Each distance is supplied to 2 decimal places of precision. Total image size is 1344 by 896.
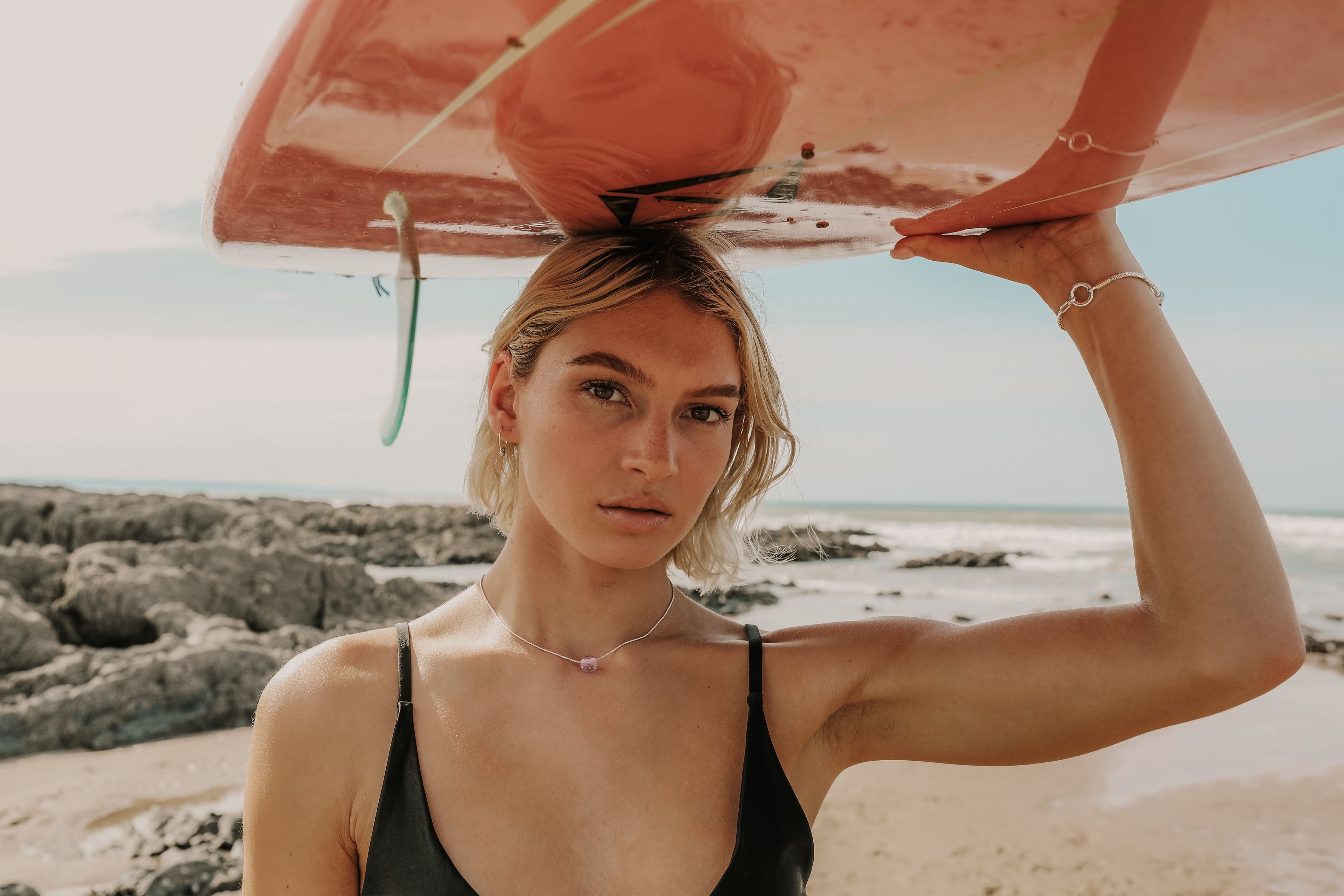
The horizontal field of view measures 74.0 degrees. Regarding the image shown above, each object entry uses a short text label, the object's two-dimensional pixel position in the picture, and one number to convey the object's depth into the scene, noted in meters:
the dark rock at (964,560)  16.21
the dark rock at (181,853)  3.58
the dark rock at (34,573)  6.75
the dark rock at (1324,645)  8.69
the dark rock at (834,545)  17.52
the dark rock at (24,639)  5.77
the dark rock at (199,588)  6.54
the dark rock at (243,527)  10.41
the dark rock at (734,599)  10.04
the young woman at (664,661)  1.40
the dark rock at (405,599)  7.80
